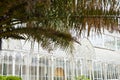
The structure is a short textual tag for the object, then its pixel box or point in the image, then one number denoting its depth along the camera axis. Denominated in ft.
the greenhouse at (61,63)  61.77
